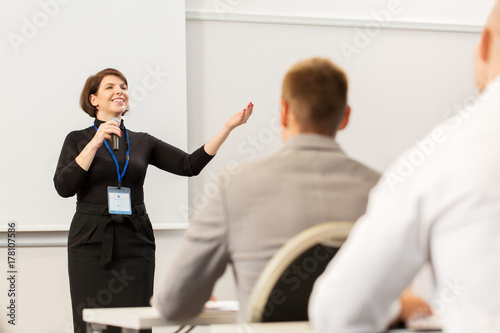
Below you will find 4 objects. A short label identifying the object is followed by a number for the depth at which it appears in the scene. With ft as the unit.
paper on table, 14.53
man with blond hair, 12.02
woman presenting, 18.76
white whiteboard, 21.94
